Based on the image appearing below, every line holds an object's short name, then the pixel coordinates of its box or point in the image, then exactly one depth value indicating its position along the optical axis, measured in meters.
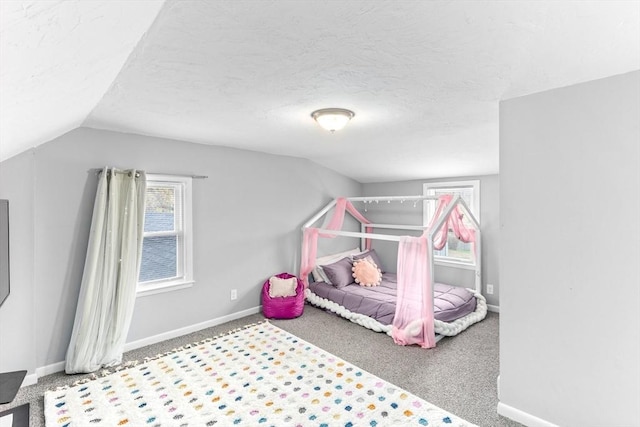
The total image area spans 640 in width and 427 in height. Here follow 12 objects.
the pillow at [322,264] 4.70
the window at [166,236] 3.39
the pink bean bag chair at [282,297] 3.98
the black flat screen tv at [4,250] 2.03
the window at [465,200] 4.43
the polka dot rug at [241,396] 2.15
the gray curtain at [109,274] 2.75
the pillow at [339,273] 4.44
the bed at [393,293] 3.31
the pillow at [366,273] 4.52
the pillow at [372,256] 5.00
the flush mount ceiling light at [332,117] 2.49
